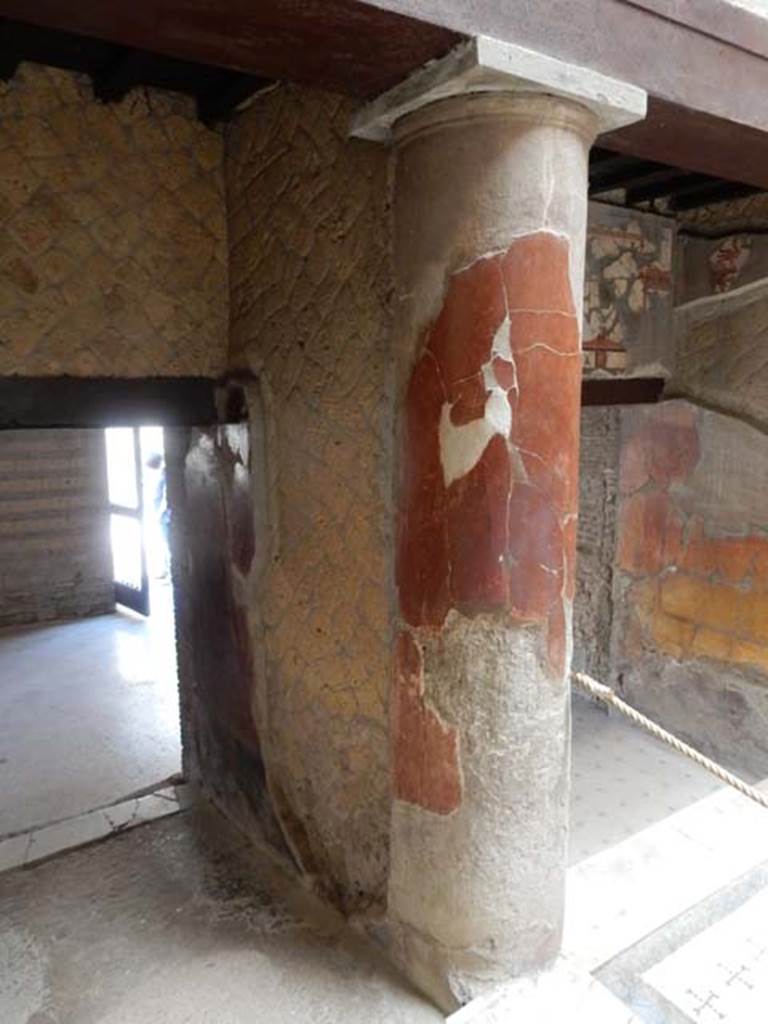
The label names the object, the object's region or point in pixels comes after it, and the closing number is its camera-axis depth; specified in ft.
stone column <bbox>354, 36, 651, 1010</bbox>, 3.67
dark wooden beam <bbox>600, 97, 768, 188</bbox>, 3.98
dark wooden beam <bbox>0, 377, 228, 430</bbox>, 5.12
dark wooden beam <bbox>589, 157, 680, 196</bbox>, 6.52
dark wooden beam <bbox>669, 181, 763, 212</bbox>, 7.23
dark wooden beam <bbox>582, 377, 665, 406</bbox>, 8.17
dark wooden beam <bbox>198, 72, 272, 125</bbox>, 4.99
